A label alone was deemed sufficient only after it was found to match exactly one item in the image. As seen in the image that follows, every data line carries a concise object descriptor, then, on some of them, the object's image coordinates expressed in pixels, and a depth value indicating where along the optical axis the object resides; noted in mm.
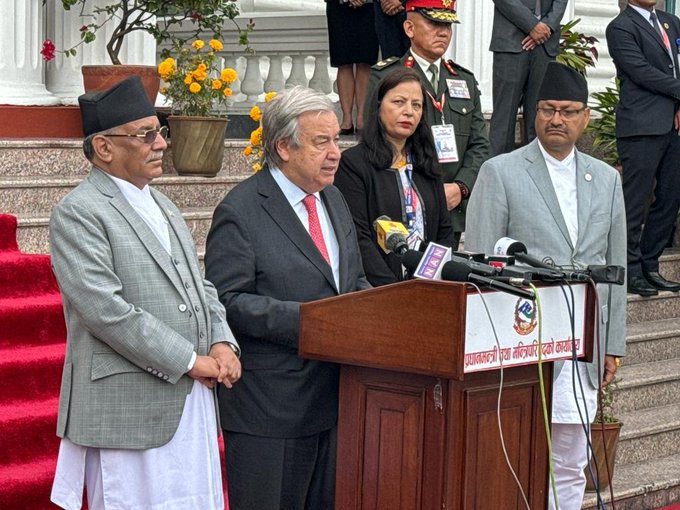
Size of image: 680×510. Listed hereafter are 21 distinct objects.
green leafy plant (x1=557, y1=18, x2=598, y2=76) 17021
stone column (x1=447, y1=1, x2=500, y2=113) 16914
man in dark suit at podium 7056
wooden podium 6369
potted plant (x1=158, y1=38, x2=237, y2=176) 13346
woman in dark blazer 8650
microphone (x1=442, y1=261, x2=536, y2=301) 6203
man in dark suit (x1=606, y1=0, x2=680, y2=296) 14433
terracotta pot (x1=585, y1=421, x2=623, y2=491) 11205
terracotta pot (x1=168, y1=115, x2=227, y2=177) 13339
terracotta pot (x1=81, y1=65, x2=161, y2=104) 13346
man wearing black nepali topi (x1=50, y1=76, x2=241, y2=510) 6576
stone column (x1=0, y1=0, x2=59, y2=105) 13099
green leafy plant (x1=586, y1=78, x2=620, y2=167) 16940
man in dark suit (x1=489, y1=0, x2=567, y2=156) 14766
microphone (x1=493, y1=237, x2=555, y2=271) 6806
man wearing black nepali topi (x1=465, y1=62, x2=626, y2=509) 8924
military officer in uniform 10958
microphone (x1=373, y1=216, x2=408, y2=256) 6683
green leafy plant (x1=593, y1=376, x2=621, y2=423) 11546
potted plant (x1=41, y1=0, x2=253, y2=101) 13472
